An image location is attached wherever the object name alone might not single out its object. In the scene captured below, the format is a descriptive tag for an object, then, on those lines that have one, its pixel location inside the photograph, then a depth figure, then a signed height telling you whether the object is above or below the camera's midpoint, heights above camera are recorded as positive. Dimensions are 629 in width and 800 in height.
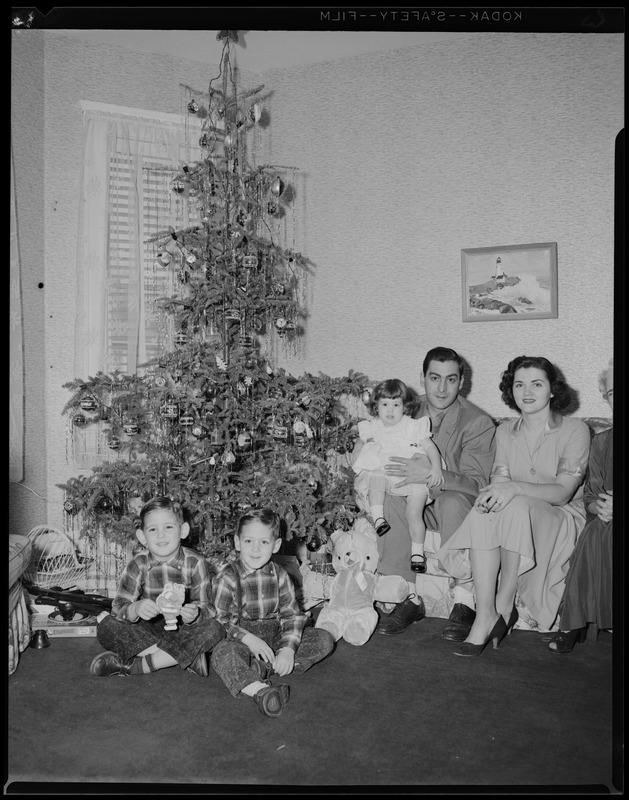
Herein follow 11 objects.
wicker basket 2.90 -0.70
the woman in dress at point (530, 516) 2.45 -0.43
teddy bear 2.49 -0.71
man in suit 2.63 -0.30
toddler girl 2.65 -0.22
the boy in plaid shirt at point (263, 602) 2.24 -0.67
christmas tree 2.66 -0.05
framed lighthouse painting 2.76 +0.43
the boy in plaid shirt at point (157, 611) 2.20 -0.68
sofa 2.70 -0.72
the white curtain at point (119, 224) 3.18 +0.74
